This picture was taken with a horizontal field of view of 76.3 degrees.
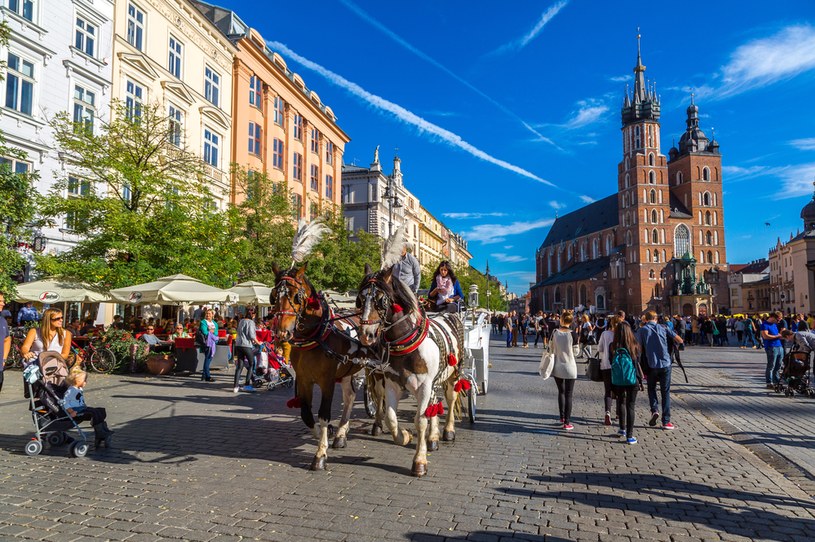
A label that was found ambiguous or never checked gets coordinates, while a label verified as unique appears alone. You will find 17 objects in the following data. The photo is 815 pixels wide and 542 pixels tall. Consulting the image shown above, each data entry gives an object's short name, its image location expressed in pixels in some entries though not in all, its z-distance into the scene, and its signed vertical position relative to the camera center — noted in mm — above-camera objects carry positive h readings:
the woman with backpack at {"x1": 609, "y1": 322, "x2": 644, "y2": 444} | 7566 -928
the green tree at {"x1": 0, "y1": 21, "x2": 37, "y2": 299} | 12297 +2417
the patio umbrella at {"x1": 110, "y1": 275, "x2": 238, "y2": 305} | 14477 +486
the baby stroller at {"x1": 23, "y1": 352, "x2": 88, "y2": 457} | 6434 -1130
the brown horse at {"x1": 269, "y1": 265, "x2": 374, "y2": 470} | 5957 -408
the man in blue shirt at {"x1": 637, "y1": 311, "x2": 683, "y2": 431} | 8383 -778
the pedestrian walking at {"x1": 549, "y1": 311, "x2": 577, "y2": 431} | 8180 -887
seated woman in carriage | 8508 +341
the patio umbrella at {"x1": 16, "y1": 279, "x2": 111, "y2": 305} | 15077 +506
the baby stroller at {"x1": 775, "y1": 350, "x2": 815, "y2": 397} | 12047 -1508
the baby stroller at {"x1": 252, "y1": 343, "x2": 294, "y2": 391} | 13109 -1592
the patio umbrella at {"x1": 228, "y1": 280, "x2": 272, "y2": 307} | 17938 +571
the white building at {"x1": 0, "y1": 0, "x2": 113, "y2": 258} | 19109 +9320
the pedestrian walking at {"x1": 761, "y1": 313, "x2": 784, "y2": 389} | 13336 -895
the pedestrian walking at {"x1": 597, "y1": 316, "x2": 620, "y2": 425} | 8367 -738
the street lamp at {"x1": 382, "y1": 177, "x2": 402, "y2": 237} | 39853 +9586
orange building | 33812 +14003
